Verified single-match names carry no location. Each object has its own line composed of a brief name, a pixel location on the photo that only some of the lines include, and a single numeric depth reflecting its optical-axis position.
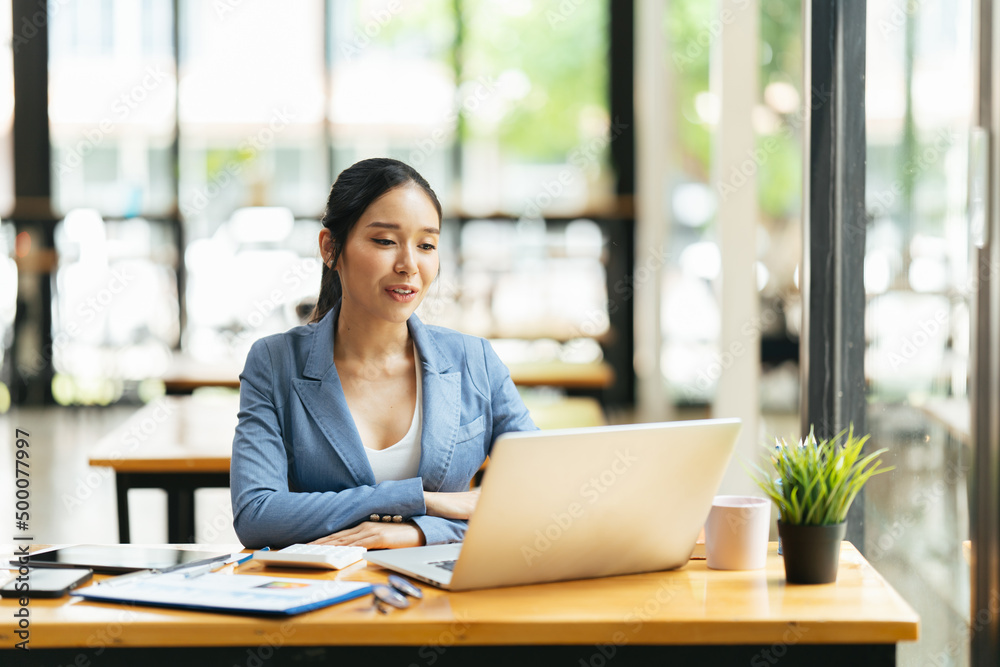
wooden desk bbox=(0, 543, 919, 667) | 2.23
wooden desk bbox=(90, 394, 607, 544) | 3.39
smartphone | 2.31
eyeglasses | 2.28
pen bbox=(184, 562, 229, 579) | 2.38
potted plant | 2.35
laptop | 2.27
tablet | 2.41
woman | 2.64
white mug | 2.42
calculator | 2.43
